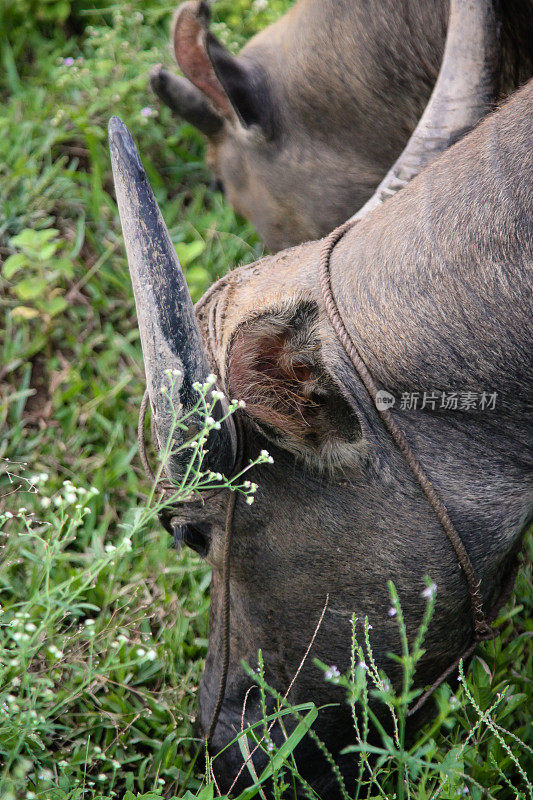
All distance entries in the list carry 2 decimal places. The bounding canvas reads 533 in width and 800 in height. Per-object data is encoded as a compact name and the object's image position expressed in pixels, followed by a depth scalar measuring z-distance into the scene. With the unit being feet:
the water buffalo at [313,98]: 22.65
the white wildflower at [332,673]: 14.23
